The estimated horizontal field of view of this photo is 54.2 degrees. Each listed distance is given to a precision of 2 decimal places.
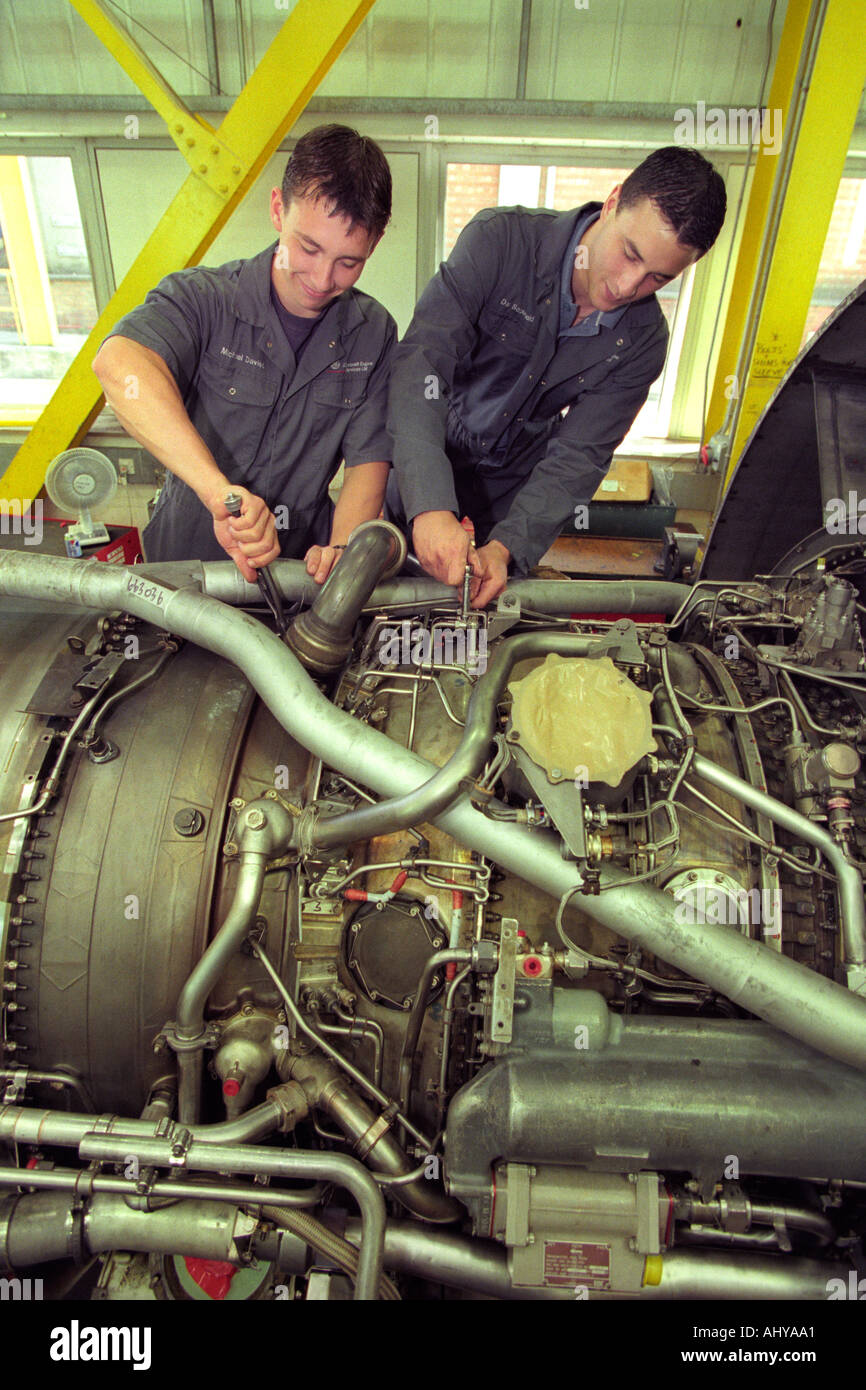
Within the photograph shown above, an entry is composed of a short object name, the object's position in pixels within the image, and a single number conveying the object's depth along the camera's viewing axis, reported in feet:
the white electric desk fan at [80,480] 10.70
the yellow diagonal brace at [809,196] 14.74
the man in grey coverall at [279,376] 6.57
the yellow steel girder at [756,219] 17.03
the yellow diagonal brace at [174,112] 15.30
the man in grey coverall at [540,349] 6.84
